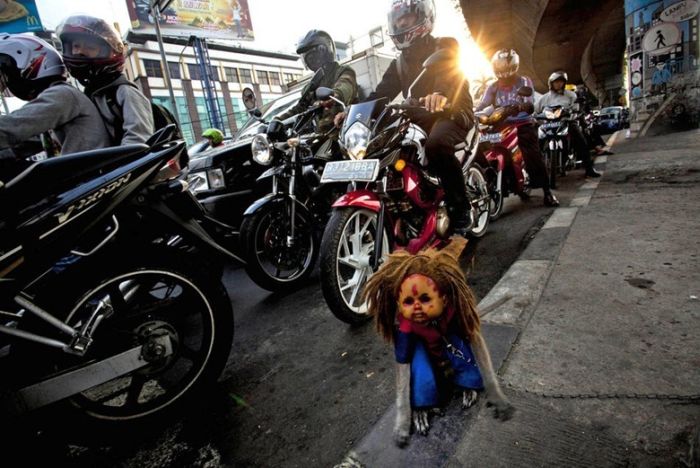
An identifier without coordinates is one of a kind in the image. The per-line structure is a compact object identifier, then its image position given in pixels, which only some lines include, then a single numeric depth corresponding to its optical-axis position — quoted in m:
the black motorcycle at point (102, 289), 1.33
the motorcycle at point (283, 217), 2.88
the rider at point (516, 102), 4.52
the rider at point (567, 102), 5.96
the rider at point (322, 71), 4.27
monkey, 1.19
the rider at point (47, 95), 1.91
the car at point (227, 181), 3.68
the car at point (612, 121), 17.84
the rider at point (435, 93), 2.56
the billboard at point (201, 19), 31.36
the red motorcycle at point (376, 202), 2.12
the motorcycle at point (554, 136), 5.71
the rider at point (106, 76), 2.17
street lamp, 12.63
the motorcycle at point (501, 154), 4.16
